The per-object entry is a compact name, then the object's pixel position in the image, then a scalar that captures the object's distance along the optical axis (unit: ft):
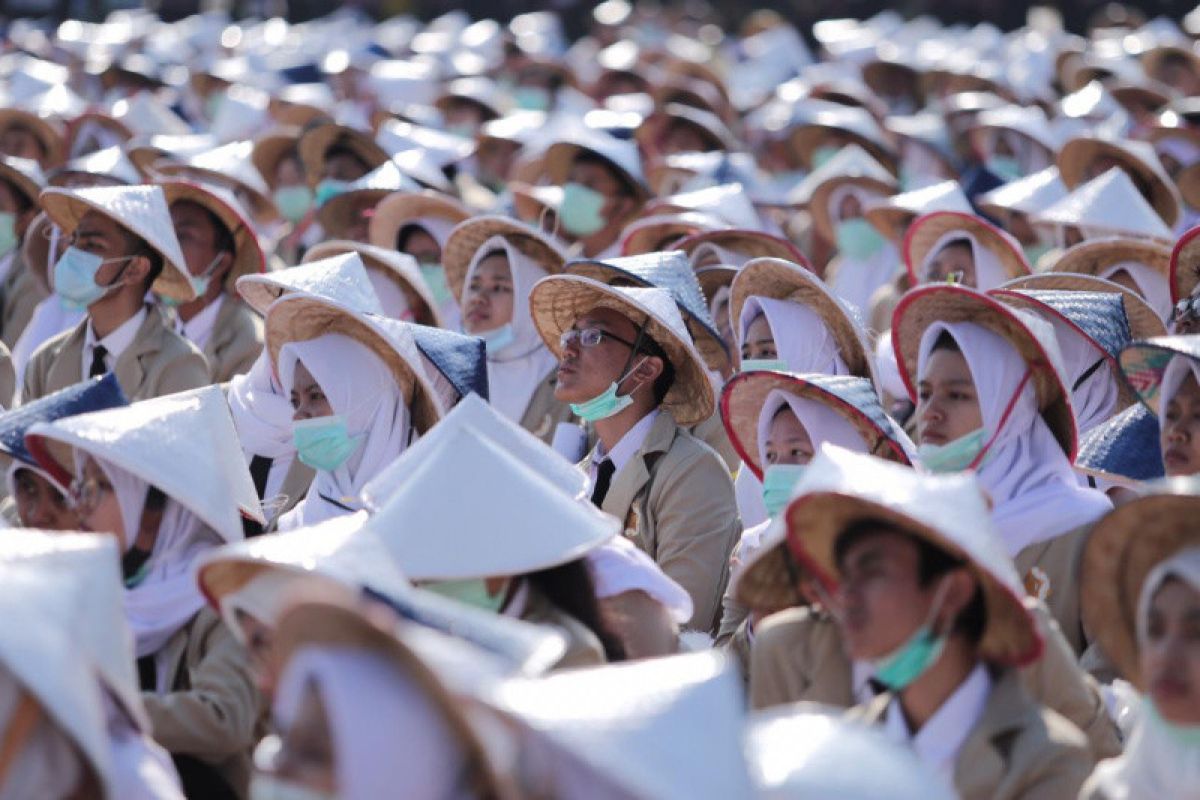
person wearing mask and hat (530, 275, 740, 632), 40.40
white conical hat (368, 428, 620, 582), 28.04
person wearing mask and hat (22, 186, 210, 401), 51.08
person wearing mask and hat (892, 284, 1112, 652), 35.12
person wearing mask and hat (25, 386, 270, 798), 31.09
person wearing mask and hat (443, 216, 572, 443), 53.62
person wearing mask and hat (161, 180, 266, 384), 56.90
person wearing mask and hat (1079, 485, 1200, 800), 23.35
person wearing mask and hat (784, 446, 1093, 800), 25.55
